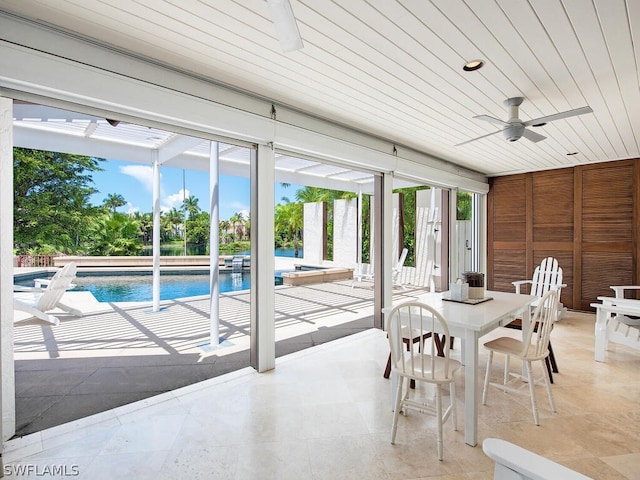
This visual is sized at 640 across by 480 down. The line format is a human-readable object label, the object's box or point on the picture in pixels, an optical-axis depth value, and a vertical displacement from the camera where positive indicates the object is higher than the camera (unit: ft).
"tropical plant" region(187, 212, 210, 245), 53.21 +1.46
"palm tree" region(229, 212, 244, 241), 55.06 +2.19
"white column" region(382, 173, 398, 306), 15.34 +0.05
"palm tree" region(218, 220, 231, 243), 54.27 +1.26
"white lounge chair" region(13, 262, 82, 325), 14.52 -2.92
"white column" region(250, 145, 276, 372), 10.64 -0.78
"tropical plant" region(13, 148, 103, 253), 34.06 +4.16
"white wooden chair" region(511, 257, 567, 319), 13.79 -1.70
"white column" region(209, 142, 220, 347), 13.51 +0.68
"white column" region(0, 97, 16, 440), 6.61 -0.45
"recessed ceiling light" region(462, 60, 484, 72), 7.97 +4.19
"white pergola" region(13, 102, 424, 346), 13.33 +4.69
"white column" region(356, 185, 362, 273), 31.02 +0.56
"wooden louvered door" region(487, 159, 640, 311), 18.03 +0.78
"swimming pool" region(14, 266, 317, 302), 27.35 -4.32
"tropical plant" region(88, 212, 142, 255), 42.11 +0.34
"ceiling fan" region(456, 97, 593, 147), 9.66 +3.35
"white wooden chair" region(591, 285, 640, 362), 11.42 -3.02
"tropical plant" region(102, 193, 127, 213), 45.07 +4.98
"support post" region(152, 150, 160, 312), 18.71 +0.30
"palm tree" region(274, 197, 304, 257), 53.16 +2.87
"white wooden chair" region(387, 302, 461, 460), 6.83 -2.80
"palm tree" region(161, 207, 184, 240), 52.00 +2.33
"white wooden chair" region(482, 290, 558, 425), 8.10 -2.79
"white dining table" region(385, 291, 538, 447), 7.18 -1.92
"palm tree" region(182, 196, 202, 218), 53.78 +5.13
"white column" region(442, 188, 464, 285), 20.10 +0.27
